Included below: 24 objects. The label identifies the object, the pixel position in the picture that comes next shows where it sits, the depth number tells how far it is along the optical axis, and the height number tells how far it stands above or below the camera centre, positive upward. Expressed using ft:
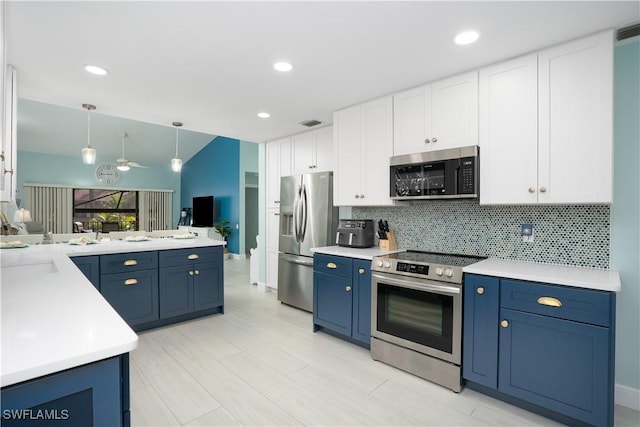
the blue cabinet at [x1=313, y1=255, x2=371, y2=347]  9.46 -2.71
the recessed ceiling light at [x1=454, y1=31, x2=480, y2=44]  6.59 +3.64
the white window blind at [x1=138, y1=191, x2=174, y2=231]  33.91 +0.06
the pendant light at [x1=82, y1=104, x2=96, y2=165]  11.84 +2.07
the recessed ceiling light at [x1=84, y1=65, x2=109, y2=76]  8.14 +3.64
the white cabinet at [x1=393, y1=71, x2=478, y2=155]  8.20 +2.61
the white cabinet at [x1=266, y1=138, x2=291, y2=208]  15.35 +2.24
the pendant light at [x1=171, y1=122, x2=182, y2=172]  14.26 +2.08
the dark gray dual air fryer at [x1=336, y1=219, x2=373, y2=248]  11.09 -0.80
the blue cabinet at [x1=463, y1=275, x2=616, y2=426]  5.78 -2.70
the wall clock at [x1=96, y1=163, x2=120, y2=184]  30.66 +3.58
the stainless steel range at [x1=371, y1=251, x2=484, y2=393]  7.49 -2.64
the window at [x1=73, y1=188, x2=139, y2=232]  31.32 +0.15
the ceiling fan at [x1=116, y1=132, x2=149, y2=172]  21.98 +3.25
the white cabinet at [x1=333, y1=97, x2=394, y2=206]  10.03 +1.92
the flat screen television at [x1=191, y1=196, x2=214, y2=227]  29.96 -0.05
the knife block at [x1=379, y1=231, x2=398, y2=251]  10.84 -1.11
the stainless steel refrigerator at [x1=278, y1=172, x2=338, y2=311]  12.80 -0.75
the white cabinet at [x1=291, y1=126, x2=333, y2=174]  13.39 +2.63
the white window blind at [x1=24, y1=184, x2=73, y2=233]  27.94 +0.49
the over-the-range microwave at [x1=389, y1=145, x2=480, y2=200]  8.06 +0.99
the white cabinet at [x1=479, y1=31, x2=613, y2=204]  6.44 +1.87
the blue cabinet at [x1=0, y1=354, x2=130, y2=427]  2.76 -1.76
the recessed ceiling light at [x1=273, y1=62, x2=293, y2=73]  8.00 +3.67
